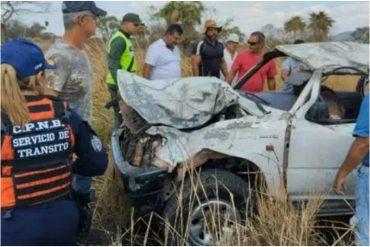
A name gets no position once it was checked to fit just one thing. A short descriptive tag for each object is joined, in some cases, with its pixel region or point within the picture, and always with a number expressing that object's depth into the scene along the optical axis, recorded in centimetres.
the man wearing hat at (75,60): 400
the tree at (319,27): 2426
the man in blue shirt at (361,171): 359
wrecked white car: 418
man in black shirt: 780
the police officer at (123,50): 645
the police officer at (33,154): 246
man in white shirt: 692
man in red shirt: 670
